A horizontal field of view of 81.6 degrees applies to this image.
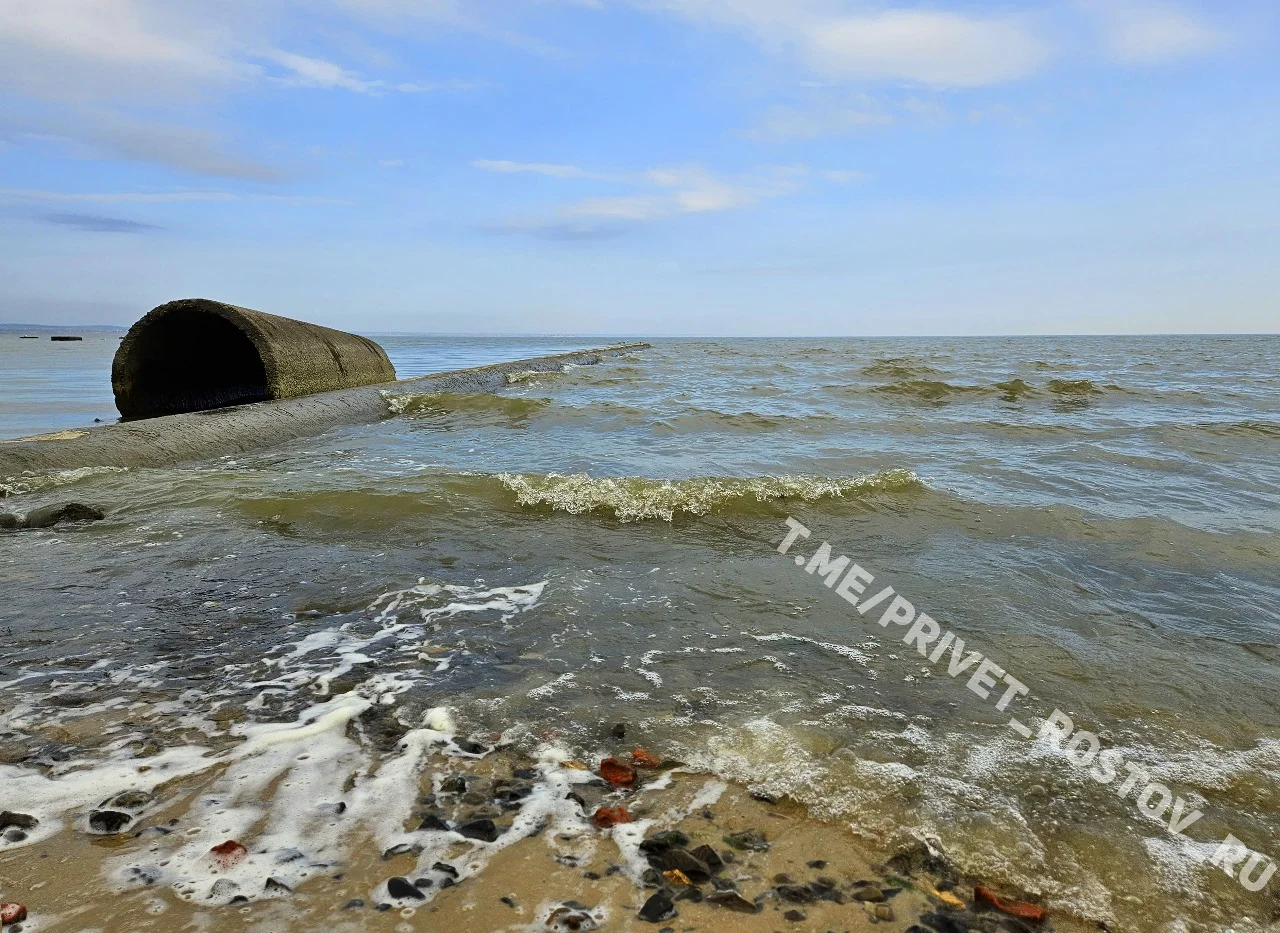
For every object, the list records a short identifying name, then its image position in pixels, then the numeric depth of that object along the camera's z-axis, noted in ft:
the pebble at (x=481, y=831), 6.54
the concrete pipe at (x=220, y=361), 33.58
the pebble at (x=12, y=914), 5.22
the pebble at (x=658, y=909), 5.61
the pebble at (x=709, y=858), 6.26
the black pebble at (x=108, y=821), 6.38
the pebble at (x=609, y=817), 6.77
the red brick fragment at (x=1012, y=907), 5.86
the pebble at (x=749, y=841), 6.56
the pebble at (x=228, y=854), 6.03
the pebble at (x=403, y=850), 6.23
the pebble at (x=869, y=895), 5.94
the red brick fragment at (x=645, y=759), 7.85
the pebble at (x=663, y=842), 6.45
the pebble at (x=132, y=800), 6.73
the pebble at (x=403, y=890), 5.73
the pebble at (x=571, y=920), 5.51
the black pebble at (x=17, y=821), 6.36
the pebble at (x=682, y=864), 6.12
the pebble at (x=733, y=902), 5.75
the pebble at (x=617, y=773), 7.48
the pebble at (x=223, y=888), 5.66
